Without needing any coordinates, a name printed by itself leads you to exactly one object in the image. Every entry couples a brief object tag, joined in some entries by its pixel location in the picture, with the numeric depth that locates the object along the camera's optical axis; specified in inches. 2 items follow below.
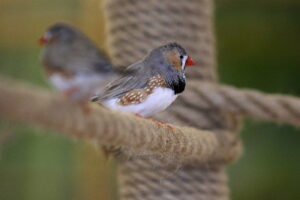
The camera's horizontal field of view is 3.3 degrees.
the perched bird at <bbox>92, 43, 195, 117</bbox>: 197.2
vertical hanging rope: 203.9
